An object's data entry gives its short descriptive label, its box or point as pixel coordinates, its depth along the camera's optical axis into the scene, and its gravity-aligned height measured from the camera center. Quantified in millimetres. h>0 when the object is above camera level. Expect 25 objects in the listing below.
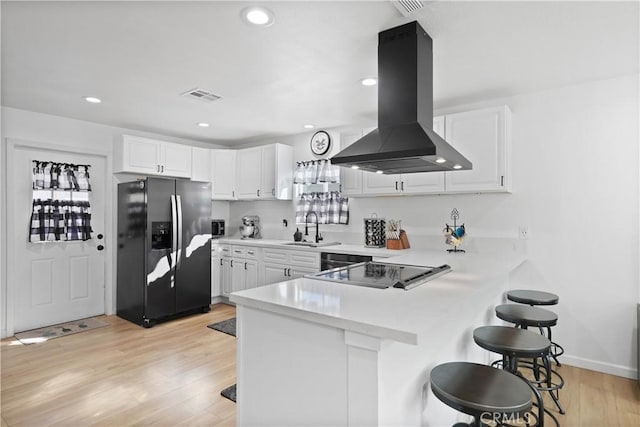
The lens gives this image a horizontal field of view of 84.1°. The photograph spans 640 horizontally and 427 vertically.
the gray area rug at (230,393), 2525 -1268
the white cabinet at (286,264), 4059 -537
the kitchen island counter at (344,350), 1271 -546
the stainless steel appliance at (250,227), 5273 -120
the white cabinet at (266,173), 4871 +656
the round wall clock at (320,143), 4652 +1012
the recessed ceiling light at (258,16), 1950 +1154
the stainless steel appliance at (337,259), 3690 -434
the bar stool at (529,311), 2238 -625
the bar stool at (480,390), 1299 -672
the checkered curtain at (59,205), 3916 +157
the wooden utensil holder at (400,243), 3776 -254
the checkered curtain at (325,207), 4504 +160
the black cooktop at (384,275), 1871 -336
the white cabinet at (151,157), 4355 +801
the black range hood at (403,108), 2119 +706
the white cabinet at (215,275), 4977 -785
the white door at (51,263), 3809 -504
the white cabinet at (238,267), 4660 -656
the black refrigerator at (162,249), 4090 -363
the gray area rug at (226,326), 3909 -1228
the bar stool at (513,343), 1781 -647
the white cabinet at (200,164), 4984 +784
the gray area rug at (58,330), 3658 -1221
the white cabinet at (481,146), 3180 +673
